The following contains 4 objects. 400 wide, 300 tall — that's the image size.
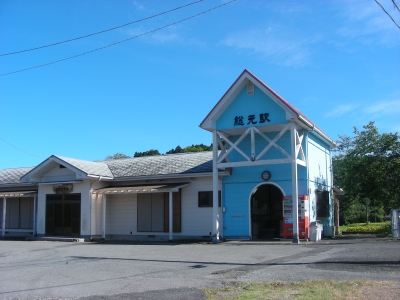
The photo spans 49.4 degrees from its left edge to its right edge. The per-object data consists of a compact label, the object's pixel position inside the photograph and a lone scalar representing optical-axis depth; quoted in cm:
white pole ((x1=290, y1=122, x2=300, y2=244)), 1802
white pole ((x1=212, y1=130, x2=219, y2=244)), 1970
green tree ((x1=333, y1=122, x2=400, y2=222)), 2192
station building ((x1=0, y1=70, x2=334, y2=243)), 1956
